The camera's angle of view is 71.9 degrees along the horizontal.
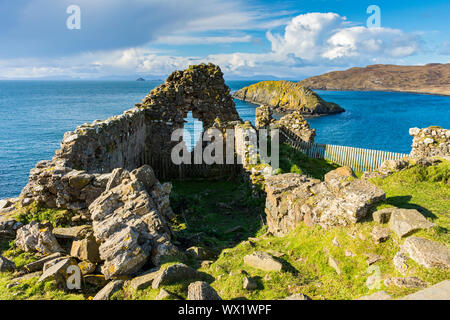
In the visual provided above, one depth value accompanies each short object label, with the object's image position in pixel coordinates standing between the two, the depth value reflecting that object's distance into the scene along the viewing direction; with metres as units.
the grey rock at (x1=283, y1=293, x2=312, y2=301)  4.99
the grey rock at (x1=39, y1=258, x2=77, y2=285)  6.05
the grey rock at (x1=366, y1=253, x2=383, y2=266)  5.96
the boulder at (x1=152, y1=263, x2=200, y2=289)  5.61
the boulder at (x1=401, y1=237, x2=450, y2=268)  5.03
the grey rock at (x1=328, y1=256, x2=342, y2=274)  6.17
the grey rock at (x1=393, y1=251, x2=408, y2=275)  5.32
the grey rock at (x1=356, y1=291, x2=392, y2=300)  4.43
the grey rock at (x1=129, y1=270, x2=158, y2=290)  5.68
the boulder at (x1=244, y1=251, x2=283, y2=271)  6.47
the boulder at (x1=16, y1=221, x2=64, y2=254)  7.33
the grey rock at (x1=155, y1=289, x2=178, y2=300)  5.15
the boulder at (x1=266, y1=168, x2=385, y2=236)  7.05
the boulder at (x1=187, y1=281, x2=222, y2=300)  5.05
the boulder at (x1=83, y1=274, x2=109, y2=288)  6.26
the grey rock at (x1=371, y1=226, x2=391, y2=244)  6.23
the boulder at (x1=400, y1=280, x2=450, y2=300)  4.07
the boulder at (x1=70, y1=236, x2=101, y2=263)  6.77
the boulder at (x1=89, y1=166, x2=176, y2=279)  6.36
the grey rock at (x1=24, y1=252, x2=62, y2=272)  6.57
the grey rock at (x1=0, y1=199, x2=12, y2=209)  9.55
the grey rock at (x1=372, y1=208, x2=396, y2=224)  6.52
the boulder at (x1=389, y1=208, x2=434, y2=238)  6.03
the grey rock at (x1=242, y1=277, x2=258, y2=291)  5.79
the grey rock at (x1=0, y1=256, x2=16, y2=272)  6.51
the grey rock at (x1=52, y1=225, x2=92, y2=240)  7.79
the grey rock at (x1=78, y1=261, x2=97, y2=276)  6.45
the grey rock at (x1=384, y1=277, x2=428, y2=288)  4.73
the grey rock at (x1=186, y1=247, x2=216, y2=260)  7.55
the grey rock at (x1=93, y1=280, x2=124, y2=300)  5.58
